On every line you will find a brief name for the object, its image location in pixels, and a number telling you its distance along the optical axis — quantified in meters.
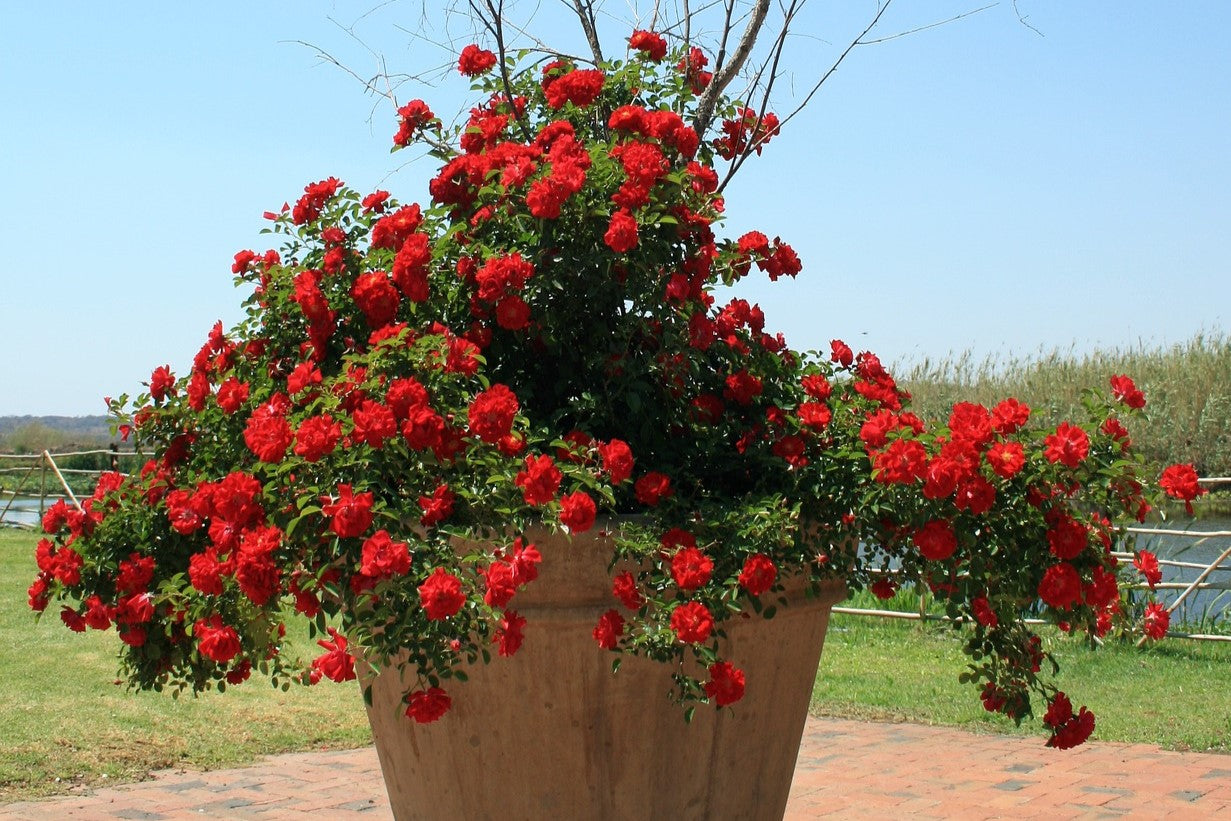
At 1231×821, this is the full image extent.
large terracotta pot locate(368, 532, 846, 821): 2.72
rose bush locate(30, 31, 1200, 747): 2.48
